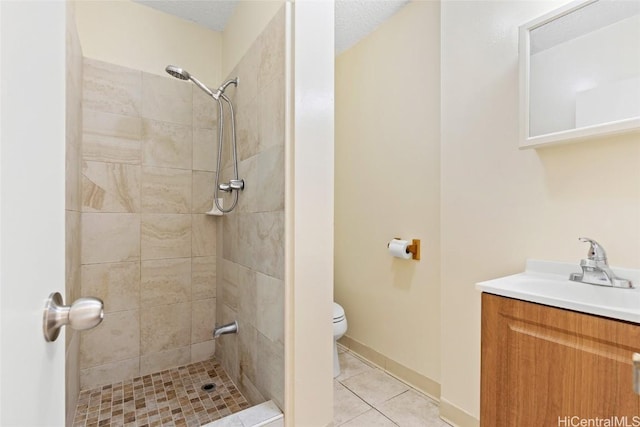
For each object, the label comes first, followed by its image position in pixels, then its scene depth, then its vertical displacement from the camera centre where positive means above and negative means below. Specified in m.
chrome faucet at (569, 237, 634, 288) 0.99 -0.19
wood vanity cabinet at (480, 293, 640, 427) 0.76 -0.45
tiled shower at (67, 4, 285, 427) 1.36 -0.11
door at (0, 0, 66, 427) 0.27 +0.00
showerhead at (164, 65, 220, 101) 1.53 +0.72
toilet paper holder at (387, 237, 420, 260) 1.80 -0.23
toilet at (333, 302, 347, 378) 1.90 -0.75
